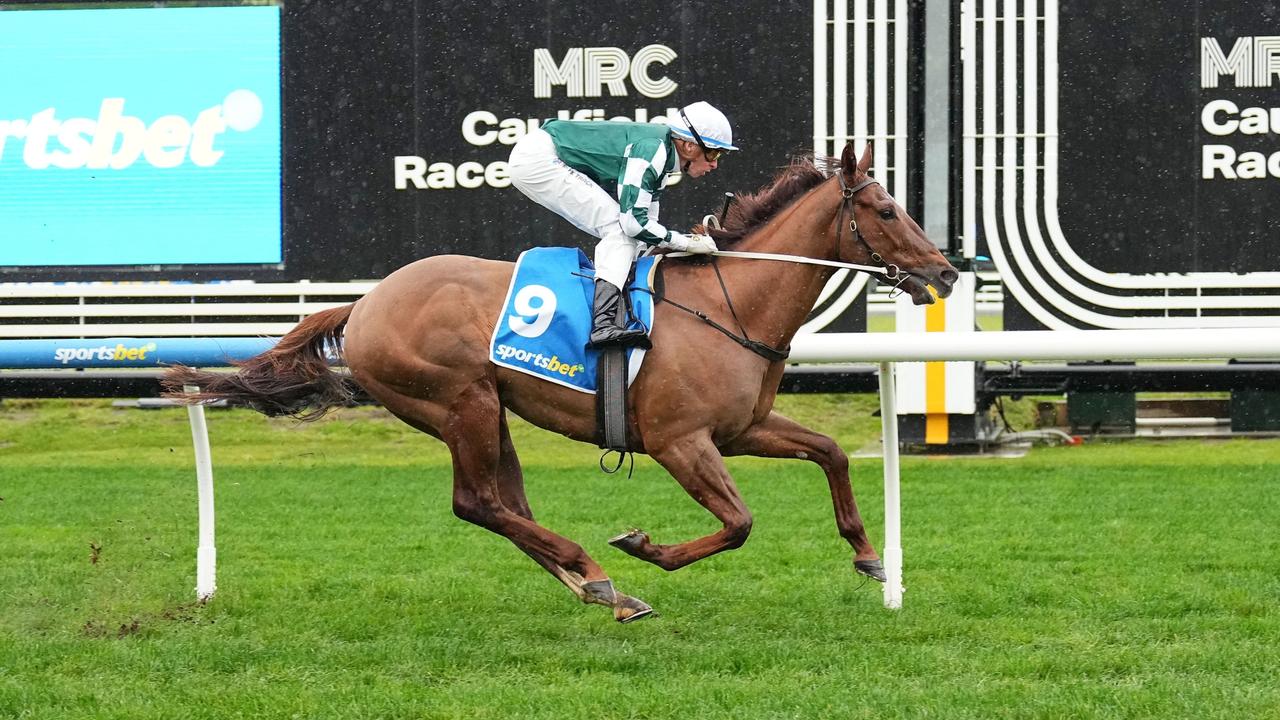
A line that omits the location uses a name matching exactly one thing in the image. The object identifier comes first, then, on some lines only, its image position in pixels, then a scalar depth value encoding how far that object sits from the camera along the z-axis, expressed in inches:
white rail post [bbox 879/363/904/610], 391.9
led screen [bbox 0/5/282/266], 745.0
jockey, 363.6
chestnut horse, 361.4
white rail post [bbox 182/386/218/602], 412.8
